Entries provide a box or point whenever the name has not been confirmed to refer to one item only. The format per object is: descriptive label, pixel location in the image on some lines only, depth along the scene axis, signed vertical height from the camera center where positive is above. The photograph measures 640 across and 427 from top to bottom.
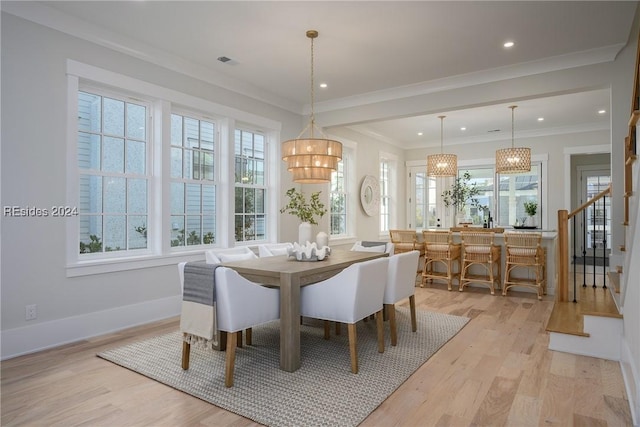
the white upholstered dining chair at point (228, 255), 3.73 -0.41
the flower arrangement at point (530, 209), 7.46 +0.10
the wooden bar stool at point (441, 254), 5.84 -0.60
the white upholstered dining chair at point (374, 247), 4.48 -0.39
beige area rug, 2.24 -1.12
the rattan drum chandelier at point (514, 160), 6.15 +0.85
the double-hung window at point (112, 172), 3.65 +0.40
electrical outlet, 3.17 -0.81
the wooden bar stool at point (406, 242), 6.26 -0.45
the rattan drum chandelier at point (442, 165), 6.90 +0.87
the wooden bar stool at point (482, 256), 5.52 -0.61
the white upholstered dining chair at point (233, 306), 2.52 -0.61
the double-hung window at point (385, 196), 8.49 +0.38
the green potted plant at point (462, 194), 8.55 +0.44
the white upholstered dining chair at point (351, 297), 2.77 -0.62
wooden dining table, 2.75 -0.50
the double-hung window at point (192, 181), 4.45 +0.37
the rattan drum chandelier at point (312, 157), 3.52 +0.52
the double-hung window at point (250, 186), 5.19 +0.37
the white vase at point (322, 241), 3.86 -0.27
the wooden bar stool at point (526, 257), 5.21 -0.59
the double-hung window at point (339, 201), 6.91 +0.23
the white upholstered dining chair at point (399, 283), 3.34 -0.62
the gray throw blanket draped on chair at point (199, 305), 2.56 -0.62
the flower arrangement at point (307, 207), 4.49 +0.07
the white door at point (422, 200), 9.09 +0.32
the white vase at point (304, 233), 3.85 -0.19
